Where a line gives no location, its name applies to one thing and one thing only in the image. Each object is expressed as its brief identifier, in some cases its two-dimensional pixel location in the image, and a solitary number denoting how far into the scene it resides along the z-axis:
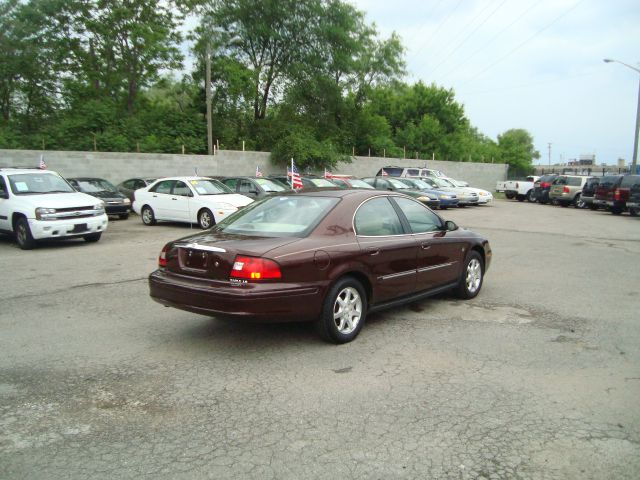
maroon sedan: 4.79
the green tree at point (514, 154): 58.58
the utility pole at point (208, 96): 25.25
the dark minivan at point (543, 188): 30.56
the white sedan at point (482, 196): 26.66
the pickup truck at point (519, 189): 33.84
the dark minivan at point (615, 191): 22.61
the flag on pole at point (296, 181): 19.47
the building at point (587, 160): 99.38
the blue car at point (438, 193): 23.86
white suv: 11.41
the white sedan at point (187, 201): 14.90
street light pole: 33.91
